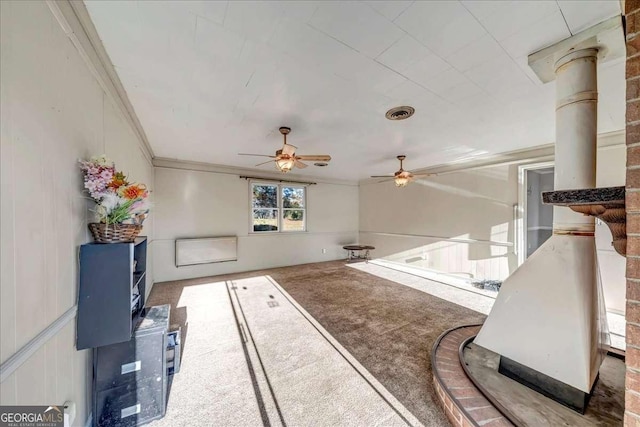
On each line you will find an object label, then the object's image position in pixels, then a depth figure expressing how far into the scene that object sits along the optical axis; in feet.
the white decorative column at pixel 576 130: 5.14
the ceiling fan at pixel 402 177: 15.01
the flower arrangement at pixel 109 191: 4.59
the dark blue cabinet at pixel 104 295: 4.66
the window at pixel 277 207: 19.95
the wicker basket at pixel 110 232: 4.84
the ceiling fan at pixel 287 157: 10.30
